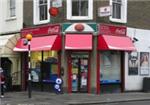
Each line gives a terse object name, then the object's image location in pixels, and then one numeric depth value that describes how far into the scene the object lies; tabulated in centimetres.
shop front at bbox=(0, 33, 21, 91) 2081
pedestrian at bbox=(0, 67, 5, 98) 1755
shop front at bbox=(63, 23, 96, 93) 1884
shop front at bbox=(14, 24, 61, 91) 1920
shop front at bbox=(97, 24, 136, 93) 1901
